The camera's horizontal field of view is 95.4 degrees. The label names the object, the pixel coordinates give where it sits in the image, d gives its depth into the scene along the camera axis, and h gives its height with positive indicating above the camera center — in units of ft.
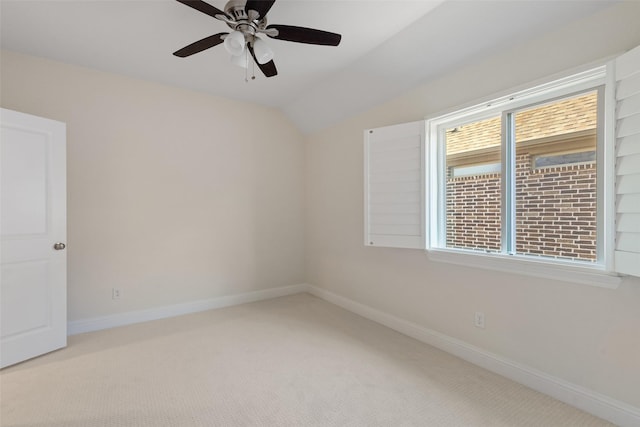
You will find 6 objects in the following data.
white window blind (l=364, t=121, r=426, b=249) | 8.93 +0.80
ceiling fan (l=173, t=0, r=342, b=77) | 5.48 +3.79
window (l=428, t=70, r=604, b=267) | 6.19 +0.90
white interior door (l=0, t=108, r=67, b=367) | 7.67 -0.75
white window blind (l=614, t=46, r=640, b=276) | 5.02 +0.86
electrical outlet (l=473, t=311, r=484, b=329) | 7.66 -2.89
